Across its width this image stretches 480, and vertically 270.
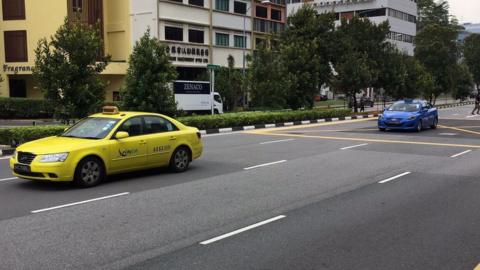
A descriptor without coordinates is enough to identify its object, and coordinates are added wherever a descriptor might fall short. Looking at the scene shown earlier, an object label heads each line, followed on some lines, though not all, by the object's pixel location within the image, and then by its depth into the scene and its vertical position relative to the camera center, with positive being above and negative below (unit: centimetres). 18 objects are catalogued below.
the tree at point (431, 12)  11181 +1790
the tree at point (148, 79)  2136 +74
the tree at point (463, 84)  7297 +158
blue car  2258 -91
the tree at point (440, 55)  6266 +494
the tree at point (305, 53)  3326 +293
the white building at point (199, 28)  4897 +698
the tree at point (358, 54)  3909 +328
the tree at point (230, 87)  4556 +83
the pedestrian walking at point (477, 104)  4116 -68
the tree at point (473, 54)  9869 +781
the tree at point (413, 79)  4822 +158
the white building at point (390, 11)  8762 +1442
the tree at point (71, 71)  1819 +90
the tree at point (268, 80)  3183 +100
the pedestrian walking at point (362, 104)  4616 -71
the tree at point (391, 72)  4359 +197
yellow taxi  938 -100
